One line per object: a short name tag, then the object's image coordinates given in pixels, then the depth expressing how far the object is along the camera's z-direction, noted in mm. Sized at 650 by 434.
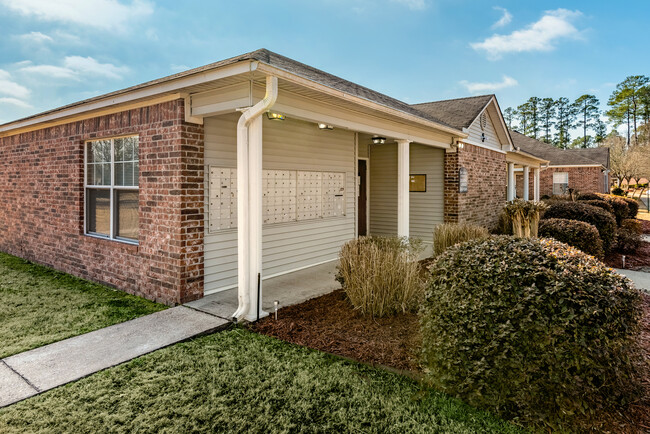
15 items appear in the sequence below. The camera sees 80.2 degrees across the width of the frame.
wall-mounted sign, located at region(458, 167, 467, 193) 10516
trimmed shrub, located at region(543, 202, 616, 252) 9500
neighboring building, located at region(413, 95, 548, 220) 10617
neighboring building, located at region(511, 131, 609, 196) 26844
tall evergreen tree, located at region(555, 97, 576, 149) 54625
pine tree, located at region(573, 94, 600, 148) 54375
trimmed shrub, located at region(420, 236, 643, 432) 2594
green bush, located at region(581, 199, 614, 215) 13516
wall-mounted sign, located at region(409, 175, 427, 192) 11164
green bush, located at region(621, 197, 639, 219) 16547
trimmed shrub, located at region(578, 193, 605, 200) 17238
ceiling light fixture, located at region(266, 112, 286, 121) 5312
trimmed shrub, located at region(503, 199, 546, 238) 9445
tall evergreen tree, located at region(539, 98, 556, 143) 54844
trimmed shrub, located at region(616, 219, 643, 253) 9836
